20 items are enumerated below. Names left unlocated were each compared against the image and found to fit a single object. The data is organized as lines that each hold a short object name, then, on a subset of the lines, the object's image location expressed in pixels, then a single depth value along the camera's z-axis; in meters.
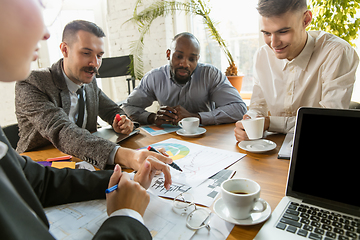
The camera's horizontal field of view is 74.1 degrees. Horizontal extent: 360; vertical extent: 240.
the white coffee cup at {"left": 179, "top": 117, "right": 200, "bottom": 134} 1.30
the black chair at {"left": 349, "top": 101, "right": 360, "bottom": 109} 1.27
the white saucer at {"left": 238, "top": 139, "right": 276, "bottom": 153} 1.01
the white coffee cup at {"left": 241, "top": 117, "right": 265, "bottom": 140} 1.02
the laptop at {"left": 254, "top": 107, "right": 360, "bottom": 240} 0.50
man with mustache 0.97
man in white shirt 1.16
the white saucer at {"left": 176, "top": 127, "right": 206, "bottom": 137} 1.29
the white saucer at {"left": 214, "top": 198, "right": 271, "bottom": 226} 0.54
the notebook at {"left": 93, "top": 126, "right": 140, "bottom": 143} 1.29
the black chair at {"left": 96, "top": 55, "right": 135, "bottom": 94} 2.91
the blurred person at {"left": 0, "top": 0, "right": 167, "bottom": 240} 0.34
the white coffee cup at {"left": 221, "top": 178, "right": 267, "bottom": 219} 0.54
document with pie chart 0.82
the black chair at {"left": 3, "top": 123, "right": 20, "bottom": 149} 1.38
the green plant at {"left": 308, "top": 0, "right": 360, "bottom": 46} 1.99
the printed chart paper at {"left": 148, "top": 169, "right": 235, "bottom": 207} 0.68
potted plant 2.86
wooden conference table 0.65
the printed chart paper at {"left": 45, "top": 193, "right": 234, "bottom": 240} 0.54
